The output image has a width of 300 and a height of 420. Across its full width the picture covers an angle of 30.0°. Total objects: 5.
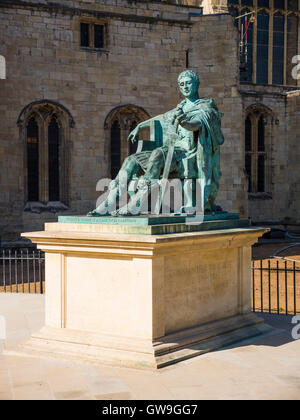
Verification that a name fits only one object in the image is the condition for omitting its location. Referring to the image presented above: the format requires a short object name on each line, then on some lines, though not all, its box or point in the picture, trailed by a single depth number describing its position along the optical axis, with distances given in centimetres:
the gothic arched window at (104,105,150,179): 1948
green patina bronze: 707
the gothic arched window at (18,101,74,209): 1855
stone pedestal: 620
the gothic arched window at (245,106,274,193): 2481
